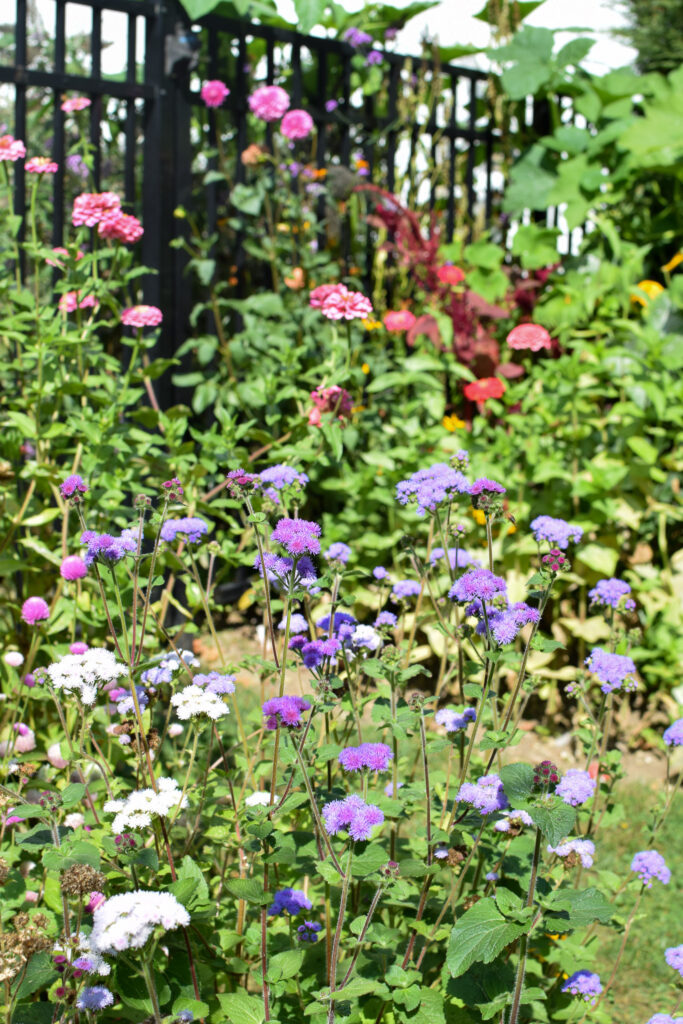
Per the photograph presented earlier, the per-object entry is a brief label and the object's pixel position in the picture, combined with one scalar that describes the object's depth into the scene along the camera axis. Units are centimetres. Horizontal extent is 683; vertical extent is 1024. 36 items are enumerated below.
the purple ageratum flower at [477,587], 304
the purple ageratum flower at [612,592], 327
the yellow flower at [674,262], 428
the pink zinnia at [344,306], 354
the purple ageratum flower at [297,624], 325
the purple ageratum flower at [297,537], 305
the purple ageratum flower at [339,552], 326
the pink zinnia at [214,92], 398
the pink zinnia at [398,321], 415
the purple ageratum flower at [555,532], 315
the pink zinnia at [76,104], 372
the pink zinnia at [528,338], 409
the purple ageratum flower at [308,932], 319
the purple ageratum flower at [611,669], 318
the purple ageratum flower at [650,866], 319
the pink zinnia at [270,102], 402
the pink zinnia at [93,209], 362
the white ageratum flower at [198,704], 308
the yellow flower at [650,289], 420
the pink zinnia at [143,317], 367
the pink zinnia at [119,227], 362
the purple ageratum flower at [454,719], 316
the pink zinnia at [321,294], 360
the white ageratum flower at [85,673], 310
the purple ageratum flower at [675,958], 307
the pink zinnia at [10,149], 356
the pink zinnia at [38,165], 358
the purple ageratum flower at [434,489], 311
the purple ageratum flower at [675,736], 317
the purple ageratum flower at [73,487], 315
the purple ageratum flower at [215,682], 310
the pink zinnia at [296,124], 404
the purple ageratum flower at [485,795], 309
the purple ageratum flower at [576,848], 318
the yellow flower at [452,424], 413
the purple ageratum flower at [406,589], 330
